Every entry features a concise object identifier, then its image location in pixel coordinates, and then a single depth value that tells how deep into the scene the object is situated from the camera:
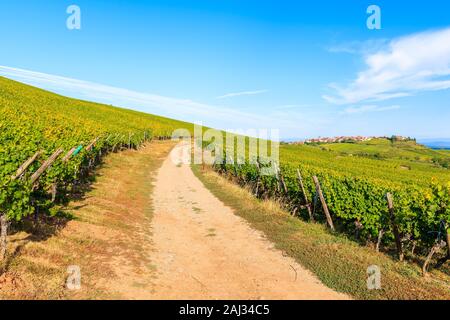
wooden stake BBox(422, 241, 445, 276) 9.51
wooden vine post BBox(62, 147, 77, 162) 13.34
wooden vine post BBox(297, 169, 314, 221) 15.27
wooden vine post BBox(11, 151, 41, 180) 8.45
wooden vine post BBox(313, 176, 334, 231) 13.85
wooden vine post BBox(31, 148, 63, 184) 9.38
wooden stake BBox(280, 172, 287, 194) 18.33
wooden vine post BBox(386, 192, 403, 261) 10.63
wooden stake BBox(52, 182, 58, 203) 13.13
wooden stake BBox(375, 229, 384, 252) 11.44
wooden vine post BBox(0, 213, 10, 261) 7.84
